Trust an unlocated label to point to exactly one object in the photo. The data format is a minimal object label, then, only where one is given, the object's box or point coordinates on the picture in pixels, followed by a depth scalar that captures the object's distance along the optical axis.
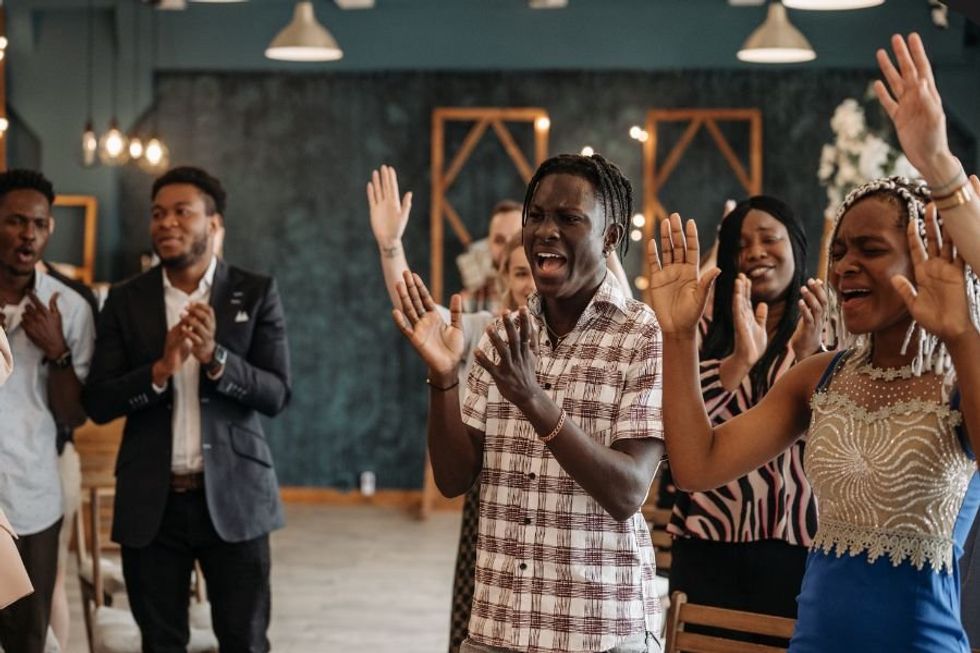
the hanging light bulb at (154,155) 9.30
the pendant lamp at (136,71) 10.30
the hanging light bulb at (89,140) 8.74
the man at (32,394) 3.99
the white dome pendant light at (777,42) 7.50
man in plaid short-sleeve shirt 2.36
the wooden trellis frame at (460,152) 10.04
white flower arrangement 8.05
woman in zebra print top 3.26
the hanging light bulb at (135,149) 9.17
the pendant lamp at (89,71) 10.06
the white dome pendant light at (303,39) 7.54
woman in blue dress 1.94
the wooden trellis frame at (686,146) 9.89
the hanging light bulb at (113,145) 8.77
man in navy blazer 3.90
